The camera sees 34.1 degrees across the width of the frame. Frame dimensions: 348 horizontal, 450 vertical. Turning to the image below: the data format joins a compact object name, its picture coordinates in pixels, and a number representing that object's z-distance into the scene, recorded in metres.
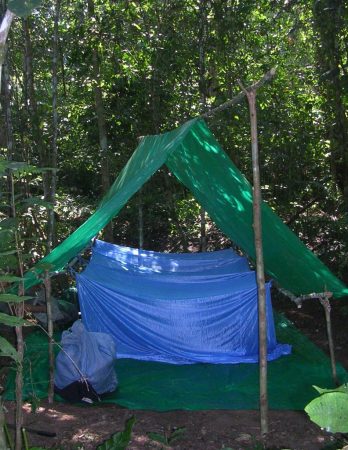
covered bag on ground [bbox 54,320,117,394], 3.96
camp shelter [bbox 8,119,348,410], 3.87
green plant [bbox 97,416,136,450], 2.34
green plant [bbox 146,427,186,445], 3.21
